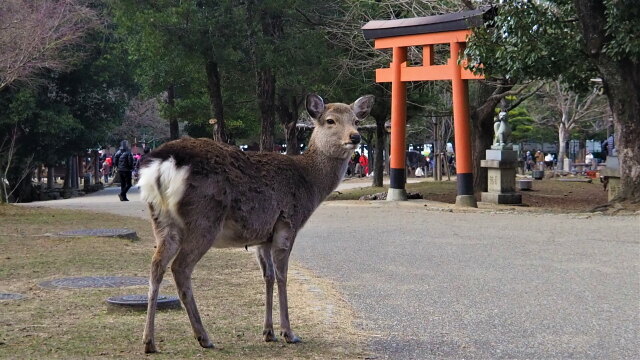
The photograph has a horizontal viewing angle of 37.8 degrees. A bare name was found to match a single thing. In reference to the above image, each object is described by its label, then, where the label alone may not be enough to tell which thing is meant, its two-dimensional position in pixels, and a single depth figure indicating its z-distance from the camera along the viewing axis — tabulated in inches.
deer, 246.2
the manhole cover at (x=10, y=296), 340.8
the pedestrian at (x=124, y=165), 1051.3
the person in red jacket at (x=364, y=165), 2255.8
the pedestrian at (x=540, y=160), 2250.0
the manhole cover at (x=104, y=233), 577.0
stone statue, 1014.4
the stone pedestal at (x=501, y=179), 974.4
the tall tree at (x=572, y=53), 783.1
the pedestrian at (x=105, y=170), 2192.4
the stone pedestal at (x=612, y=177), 888.9
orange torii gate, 899.4
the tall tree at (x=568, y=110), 2150.6
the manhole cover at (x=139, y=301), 311.0
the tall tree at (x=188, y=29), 1056.8
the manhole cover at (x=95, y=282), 374.0
